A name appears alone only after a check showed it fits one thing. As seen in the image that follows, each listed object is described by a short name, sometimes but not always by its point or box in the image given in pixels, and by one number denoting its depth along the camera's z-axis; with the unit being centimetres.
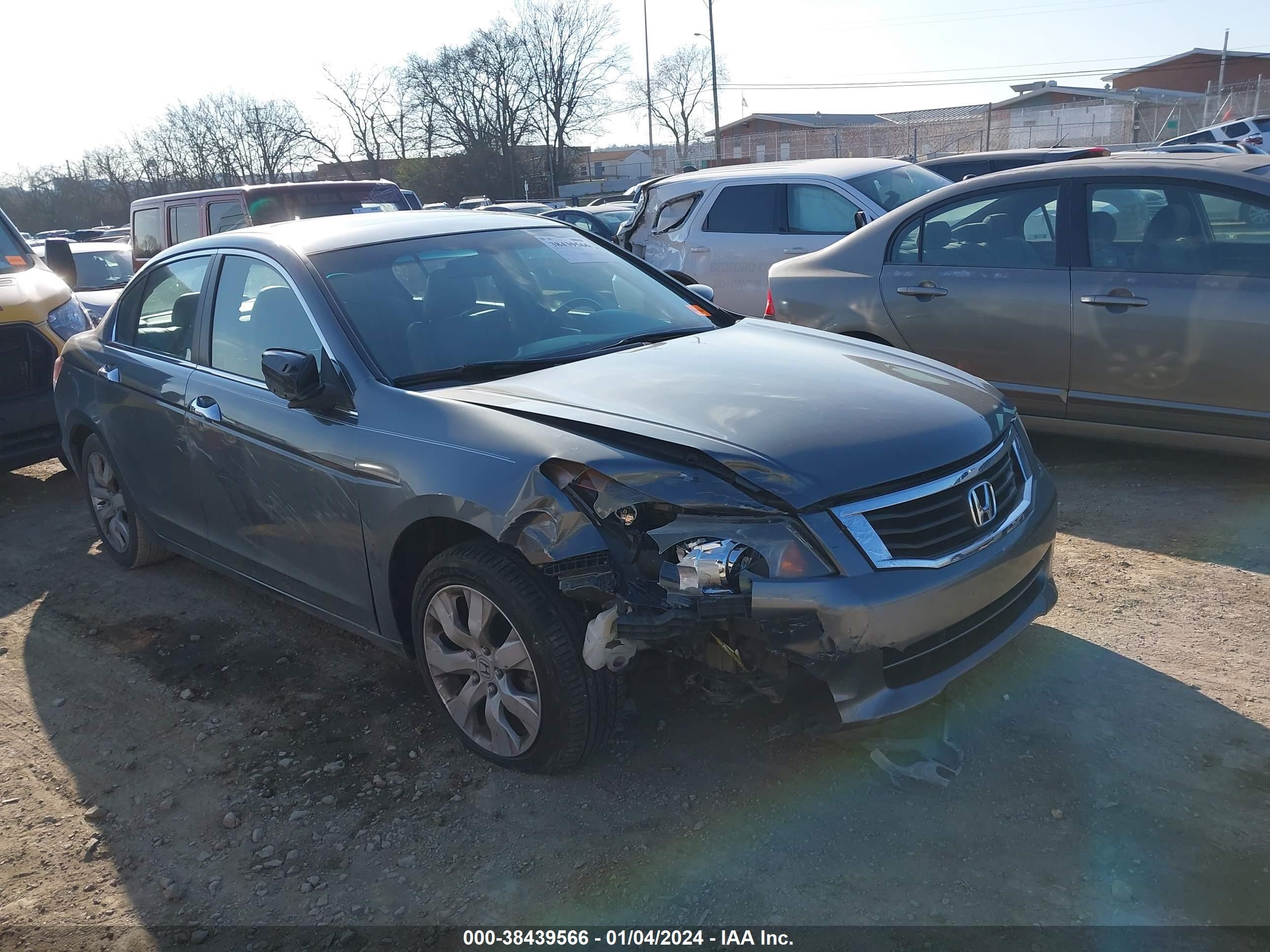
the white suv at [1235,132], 1888
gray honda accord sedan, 277
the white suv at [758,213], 893
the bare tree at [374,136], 6103
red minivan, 999
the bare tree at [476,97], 6025
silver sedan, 495
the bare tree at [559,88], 6222
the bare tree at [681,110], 7719
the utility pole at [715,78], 4253
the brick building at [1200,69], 5500
